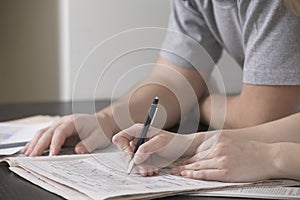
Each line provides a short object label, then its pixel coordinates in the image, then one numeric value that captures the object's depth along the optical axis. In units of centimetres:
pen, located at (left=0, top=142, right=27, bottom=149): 157
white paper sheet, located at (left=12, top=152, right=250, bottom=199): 127
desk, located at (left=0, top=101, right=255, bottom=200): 128
